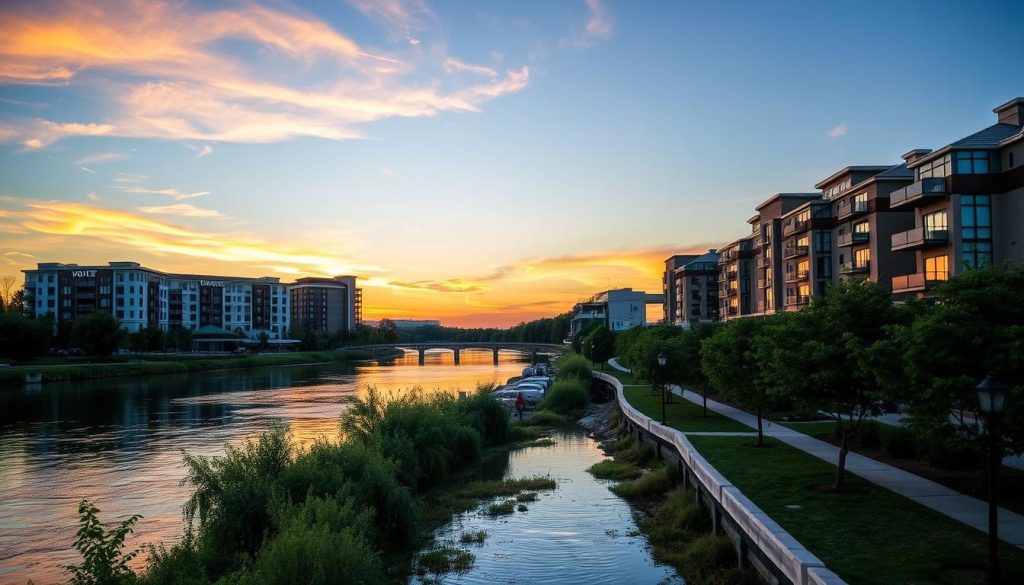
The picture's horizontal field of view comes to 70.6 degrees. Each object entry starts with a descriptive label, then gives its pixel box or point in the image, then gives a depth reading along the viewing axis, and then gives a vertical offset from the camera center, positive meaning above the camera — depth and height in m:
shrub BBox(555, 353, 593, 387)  64.50 -4.01
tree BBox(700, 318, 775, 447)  24.00 -1.50
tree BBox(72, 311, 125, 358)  97.50 -0.57
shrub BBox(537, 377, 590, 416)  52.88 -5.39
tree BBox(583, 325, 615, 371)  88.84 -2.35
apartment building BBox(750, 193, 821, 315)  79.44 +8.61
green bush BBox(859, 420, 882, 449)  22.34 -3.49
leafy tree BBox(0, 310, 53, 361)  87.25 -0.73
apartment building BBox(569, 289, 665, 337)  153.12 +3.82
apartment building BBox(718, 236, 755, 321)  93.19 +6.27
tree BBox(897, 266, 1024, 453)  11.94 -0.44
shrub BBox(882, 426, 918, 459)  20.39 -3.42
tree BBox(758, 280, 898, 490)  16.12 -0.61
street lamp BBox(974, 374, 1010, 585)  10.09 -1.37
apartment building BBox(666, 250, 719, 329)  120.12 +5.85
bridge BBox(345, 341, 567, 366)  154.12 -4.32
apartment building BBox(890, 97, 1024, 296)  42.28 +7.44
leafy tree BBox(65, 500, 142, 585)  11.07 -3.60
